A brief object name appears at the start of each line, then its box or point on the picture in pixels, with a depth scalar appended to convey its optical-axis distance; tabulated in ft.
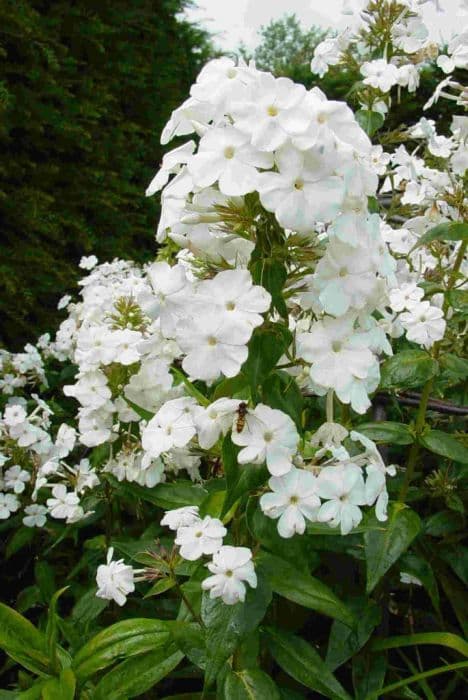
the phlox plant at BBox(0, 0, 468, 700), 1.38
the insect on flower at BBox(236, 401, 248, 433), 1.45
